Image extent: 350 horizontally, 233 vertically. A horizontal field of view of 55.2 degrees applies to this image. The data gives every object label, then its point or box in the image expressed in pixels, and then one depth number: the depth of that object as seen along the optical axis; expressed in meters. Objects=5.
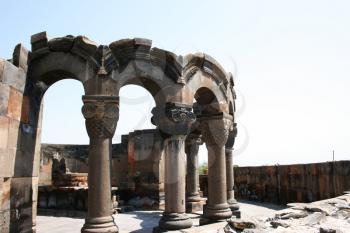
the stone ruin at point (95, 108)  5.29
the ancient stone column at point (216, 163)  6.83
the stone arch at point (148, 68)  5.83
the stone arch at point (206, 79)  6.48
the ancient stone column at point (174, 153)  5.76
